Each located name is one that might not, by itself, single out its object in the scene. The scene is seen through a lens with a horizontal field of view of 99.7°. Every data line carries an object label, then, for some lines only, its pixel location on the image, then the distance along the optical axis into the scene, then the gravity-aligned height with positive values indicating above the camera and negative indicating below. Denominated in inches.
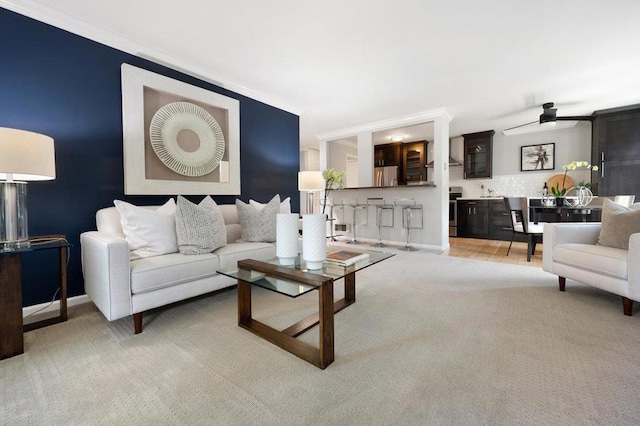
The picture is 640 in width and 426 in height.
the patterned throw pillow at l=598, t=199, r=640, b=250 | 86.9 -7.1
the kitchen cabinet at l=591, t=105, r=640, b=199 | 174.6 +34.7
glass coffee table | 55.4 -18.1
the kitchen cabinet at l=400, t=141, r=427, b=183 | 281.6 +45.9
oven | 252.4 -5.3
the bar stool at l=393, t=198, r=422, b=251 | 199.5 -6.3
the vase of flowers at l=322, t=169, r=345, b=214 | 201.9 +20.5
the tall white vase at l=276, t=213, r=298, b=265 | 71.5 -8.3
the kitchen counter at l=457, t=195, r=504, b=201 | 231.7 +5.3
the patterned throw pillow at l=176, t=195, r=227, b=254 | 87.3 -7.4
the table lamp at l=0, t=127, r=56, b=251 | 62.6 +8.8
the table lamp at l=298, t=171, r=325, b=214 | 167.6 +15.3
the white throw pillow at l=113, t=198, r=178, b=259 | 83.9 -7.6
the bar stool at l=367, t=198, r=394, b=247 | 213.6 -3.3
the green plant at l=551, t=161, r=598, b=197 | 147.1 +20.9
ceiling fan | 164.2 +54.2
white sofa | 67.2 -18.5
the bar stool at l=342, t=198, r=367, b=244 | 229.3 -1.6
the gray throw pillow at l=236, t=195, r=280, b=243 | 110.9 -7.2
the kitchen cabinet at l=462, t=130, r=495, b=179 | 242.1 +45.9
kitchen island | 192.1 -9.3
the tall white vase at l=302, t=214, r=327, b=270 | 68.1 -8.8
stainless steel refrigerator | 294.0 +32.7
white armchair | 75.3 -18.1
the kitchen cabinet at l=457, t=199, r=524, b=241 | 224.2 -13.6
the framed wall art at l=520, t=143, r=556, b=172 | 221.6 +39.3
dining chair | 152.3 -10.6
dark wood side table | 59.5 -21.6
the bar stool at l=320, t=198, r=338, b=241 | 231.8 -8.4
